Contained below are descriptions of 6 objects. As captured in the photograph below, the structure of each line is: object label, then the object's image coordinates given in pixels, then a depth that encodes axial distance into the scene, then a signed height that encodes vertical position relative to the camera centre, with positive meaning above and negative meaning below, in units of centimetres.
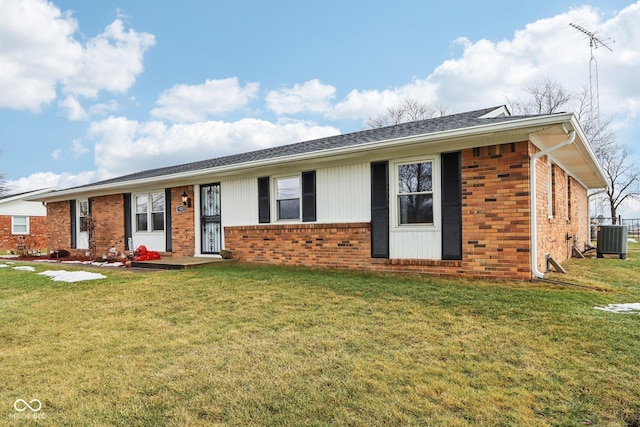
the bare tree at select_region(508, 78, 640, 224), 2495 +548
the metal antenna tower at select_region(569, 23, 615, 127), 1520 +723
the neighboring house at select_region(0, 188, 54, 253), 2177 -25
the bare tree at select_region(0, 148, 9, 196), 2983 +275
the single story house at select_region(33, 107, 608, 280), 623 +37
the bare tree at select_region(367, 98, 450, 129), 2695 +772
